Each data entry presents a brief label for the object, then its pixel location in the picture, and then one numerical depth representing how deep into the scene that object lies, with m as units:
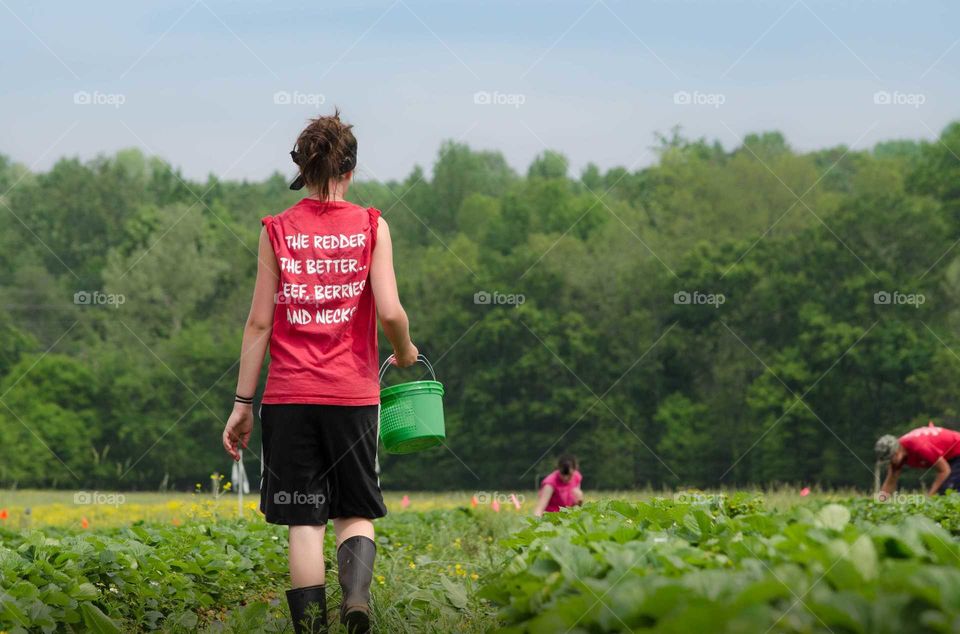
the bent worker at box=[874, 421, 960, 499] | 19.19
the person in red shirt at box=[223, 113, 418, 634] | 8.09
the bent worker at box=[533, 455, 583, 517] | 20.12
